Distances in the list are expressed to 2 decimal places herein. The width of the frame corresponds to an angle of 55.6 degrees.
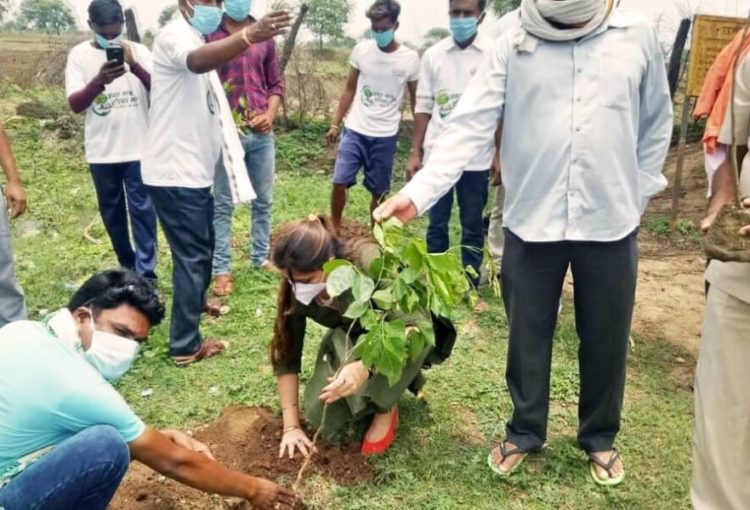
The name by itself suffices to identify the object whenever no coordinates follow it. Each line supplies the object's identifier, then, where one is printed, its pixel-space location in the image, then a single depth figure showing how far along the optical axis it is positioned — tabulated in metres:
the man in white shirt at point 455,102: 4.22
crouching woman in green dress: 2.39
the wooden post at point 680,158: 6.01
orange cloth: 2.42
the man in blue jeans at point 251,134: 4.56
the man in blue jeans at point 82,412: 1.77
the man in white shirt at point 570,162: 2.23
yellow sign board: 5.56
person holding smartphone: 4.07
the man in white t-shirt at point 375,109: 5.24
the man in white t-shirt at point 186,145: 3.29
